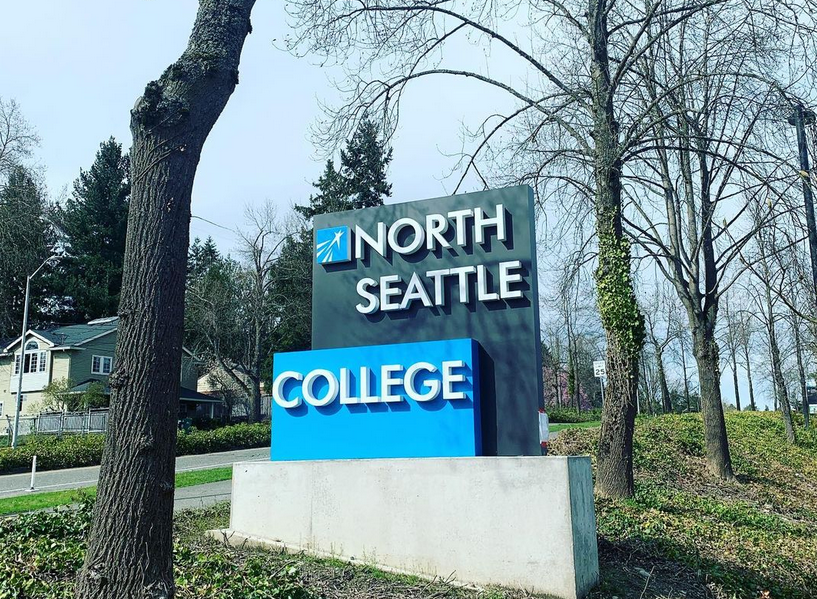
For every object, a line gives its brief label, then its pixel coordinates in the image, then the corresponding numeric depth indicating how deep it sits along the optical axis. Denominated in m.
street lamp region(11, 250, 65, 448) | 28.76
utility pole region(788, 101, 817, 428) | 11.49
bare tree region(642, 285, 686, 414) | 38.16
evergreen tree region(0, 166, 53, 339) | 37.94
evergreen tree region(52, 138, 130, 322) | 50.44
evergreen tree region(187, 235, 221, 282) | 57.81
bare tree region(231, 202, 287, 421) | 37.59
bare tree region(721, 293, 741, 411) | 36.69
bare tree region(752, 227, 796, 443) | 15.13
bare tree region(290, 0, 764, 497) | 11.11
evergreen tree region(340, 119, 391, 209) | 37.47
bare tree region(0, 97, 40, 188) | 36.78
